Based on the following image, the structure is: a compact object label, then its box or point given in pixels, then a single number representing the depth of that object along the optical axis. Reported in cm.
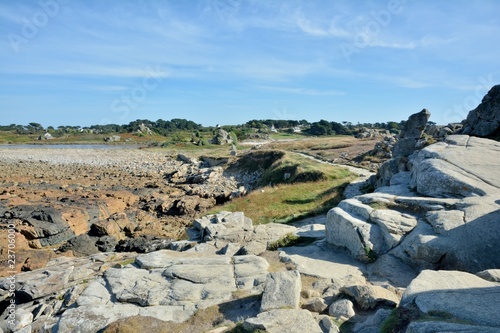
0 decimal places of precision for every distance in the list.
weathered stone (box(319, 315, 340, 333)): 662
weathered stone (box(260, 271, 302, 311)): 735
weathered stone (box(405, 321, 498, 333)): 505
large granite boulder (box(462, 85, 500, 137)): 2106
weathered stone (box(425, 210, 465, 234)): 1008
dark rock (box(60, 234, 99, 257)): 1778
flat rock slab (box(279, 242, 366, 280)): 996
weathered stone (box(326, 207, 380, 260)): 1079
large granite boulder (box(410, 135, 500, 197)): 1202
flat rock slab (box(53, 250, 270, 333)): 816
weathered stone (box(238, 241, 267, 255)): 1184
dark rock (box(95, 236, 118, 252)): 1867
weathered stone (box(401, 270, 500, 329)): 582
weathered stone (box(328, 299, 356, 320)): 736
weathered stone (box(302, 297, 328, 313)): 774
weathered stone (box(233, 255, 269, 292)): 910
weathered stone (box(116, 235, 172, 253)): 1756
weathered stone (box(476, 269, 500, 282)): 737
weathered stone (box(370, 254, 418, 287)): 942
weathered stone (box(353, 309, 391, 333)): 652
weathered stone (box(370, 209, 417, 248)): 1080
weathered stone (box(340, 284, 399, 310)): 769
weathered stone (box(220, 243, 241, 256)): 1204
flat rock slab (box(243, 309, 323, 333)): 644
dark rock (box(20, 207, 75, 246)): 1881
